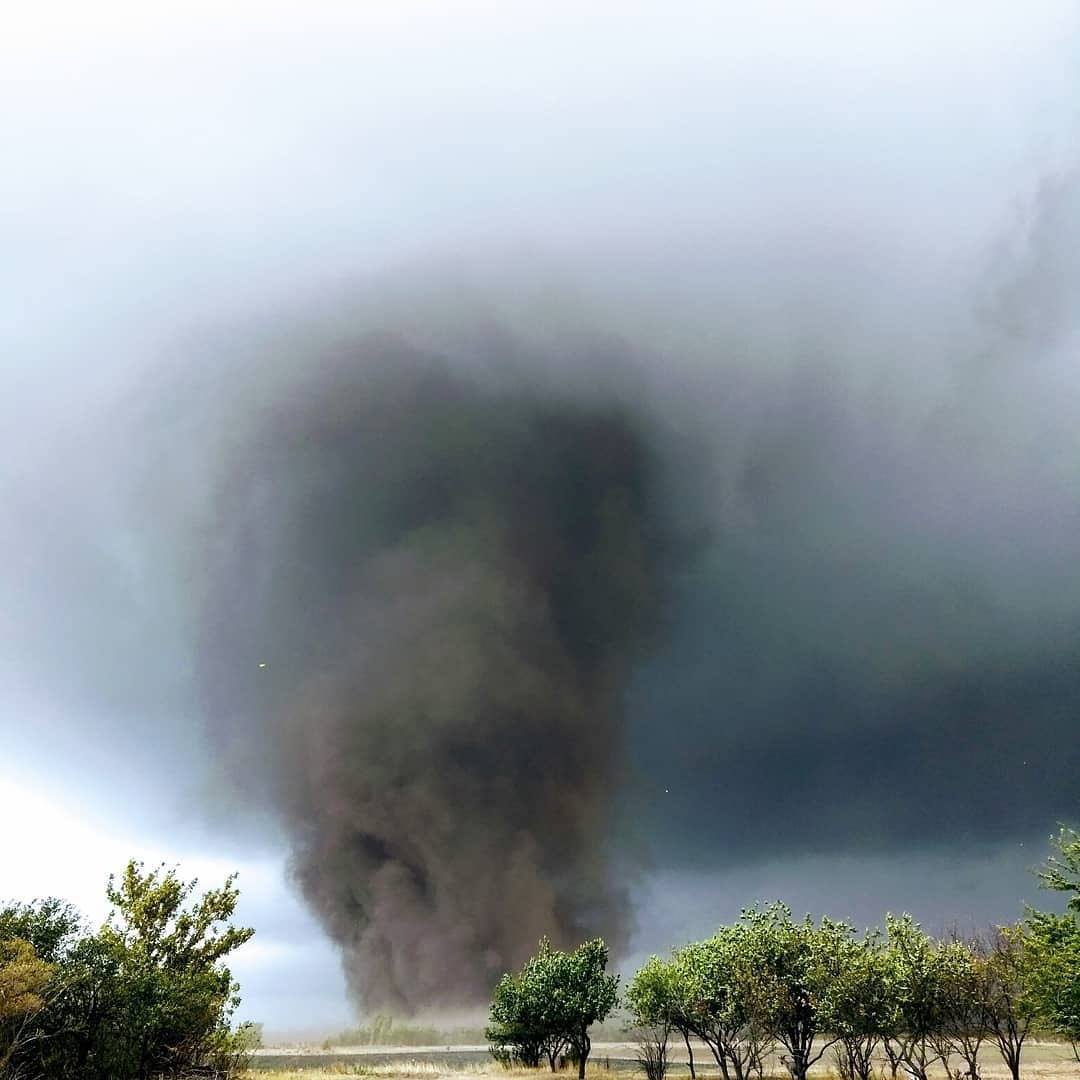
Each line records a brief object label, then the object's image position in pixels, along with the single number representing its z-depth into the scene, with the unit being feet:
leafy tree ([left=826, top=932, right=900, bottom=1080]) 117.91
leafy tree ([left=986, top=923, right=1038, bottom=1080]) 122.42
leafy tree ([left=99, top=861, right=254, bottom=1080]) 86.74
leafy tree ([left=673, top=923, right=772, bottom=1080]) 128.77
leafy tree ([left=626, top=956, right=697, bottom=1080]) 146.00
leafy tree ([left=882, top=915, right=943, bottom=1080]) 119.96
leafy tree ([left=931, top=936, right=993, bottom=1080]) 121.19
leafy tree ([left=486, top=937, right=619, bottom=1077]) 167.32
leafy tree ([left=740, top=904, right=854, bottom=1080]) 124.57
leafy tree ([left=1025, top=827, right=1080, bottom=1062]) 103.91
